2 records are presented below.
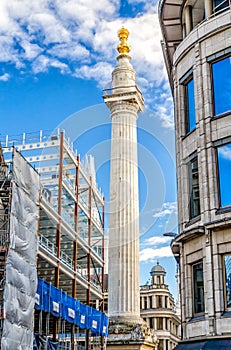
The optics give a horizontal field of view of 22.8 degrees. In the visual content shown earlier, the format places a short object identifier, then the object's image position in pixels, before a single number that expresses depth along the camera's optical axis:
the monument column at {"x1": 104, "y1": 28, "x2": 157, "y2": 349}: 55.44
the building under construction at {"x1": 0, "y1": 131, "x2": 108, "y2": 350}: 31.14
